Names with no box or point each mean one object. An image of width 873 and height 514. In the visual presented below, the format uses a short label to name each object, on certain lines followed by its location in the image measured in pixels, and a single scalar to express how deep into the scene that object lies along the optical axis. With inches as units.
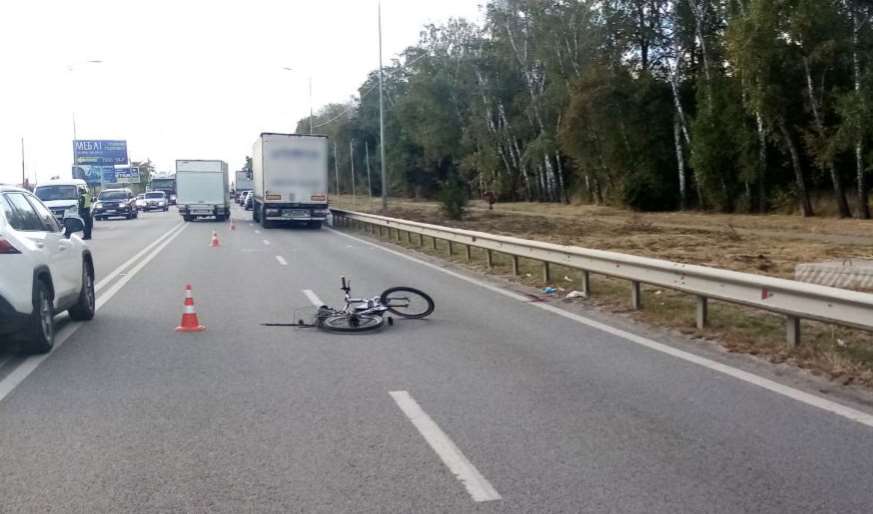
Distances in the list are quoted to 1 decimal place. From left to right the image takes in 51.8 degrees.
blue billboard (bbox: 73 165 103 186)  2938.0
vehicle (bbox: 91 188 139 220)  1900.8
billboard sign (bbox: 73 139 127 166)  2851.9
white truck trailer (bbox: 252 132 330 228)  1347.2
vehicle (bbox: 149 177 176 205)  3117.6
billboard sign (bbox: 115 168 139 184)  3841.0
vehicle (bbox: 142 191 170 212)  2731.3
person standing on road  1216.8
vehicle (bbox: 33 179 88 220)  1296.8
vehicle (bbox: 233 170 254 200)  3467.0
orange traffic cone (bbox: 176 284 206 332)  396.5
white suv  317.4
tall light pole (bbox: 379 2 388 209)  1552.9
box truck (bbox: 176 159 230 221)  1648.6
